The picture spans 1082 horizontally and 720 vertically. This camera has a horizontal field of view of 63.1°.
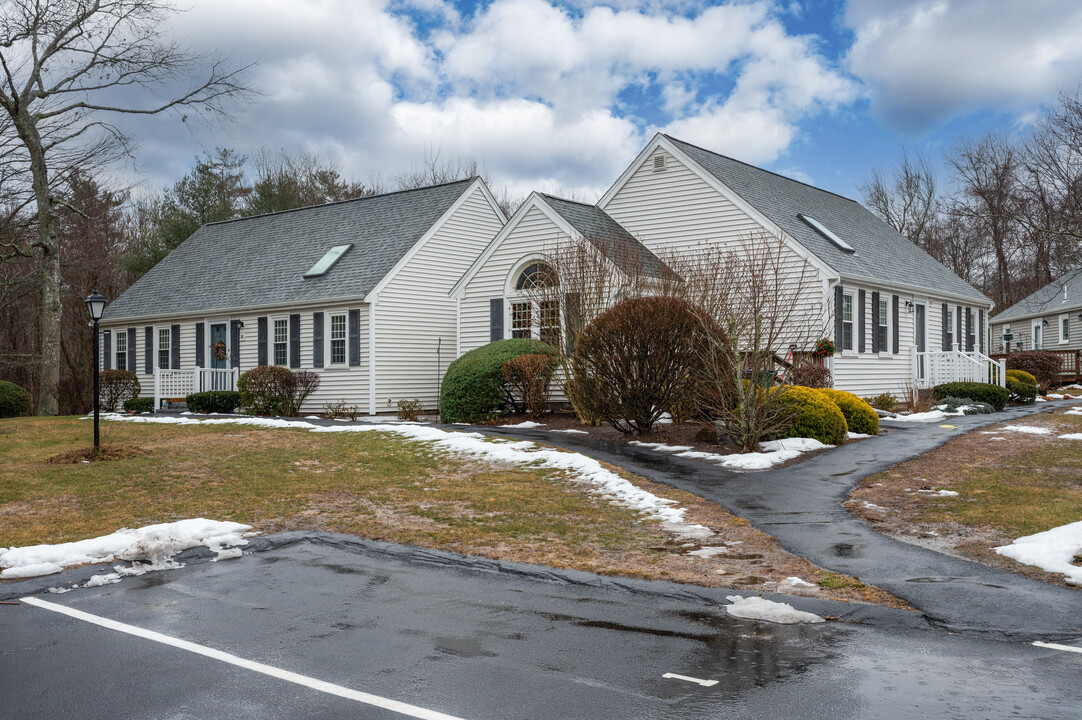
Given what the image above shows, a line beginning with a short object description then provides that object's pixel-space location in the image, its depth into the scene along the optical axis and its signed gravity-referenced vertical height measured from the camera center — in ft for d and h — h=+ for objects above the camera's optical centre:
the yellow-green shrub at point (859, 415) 55.31 -2.88
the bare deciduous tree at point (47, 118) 86.74 +25.85
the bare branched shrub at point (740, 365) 46.26 +0.29
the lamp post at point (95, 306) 46.60 +3.64
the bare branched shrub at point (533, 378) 63.98 -0.46
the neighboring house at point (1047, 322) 141.90 +8.18
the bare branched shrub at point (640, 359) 49.70 +0.68
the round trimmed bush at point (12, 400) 86.79 -2.55
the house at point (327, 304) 80.53 +6.84
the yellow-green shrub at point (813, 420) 49.78 -2.87
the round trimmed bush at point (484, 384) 66.13 -0.90
